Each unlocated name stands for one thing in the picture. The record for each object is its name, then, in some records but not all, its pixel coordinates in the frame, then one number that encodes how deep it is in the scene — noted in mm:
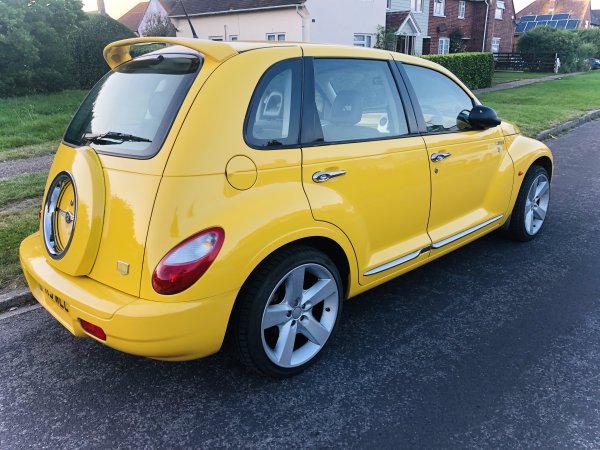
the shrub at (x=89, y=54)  16562
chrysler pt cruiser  2375
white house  23375
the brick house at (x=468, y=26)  32375
